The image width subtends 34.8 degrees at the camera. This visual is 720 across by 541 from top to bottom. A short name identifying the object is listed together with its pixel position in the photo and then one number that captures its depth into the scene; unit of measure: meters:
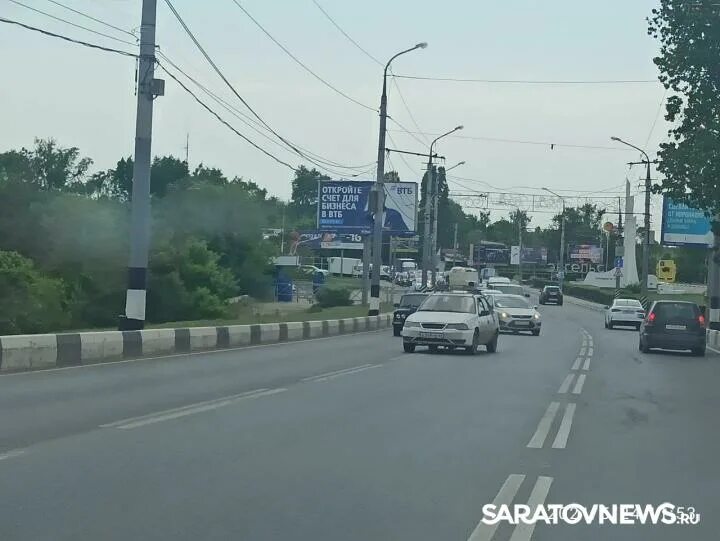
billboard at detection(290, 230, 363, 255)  115.89
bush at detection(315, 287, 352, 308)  69.19
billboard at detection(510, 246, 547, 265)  160.00
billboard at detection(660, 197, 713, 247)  57.50
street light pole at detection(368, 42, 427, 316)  48.16
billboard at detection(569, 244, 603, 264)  150.62
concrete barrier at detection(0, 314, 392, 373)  19.27
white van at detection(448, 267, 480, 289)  90.86
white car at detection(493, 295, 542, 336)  42.41
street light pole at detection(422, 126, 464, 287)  73.06
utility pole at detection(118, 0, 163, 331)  24.39
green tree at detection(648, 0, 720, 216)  35.00
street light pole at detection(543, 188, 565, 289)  124.88
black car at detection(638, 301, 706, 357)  32.12
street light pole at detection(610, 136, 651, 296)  64.56
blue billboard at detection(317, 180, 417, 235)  60.91
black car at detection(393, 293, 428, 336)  39.91
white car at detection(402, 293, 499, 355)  27.58
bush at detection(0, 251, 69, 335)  42.28
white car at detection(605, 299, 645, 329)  54.56
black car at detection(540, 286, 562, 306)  92.89
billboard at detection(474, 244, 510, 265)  158.25
